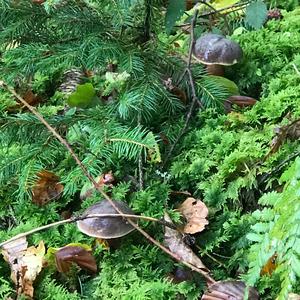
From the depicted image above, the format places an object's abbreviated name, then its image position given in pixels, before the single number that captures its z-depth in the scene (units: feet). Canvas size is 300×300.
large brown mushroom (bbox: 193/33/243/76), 2.29
